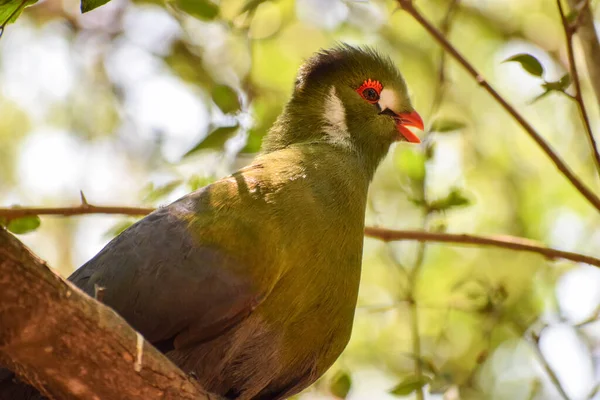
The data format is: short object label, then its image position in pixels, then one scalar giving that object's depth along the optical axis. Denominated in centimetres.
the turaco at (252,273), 594
